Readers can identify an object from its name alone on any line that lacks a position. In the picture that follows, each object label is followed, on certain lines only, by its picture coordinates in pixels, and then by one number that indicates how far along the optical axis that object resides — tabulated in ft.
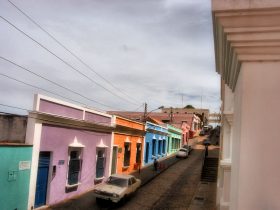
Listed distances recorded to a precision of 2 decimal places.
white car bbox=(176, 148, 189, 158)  141.24
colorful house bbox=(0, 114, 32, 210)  46.24
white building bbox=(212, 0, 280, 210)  8.29
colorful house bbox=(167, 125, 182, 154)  154.40
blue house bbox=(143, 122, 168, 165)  117.08
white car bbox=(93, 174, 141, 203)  58.80
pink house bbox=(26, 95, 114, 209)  52.60
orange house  85.20
